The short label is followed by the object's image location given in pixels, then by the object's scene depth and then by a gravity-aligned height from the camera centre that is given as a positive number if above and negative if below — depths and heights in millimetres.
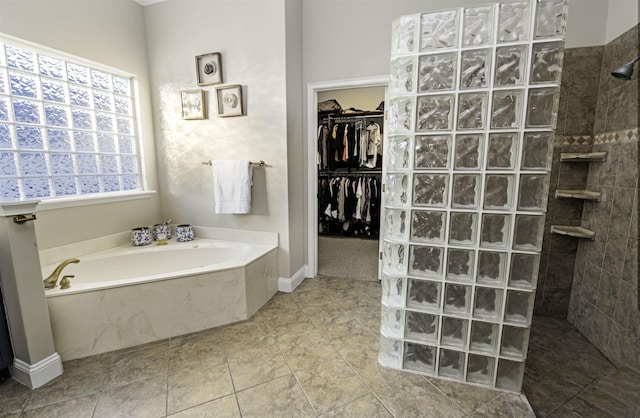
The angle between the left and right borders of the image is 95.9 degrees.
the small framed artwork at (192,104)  2758 +637
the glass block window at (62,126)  2059 +367
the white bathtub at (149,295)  1814 -893
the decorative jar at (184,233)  2922 -633
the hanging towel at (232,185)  2654 -140
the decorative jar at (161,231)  2943 -615
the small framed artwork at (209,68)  2658 +941
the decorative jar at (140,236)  2811 -639
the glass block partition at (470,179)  1300 -48
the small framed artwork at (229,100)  2641 +646
